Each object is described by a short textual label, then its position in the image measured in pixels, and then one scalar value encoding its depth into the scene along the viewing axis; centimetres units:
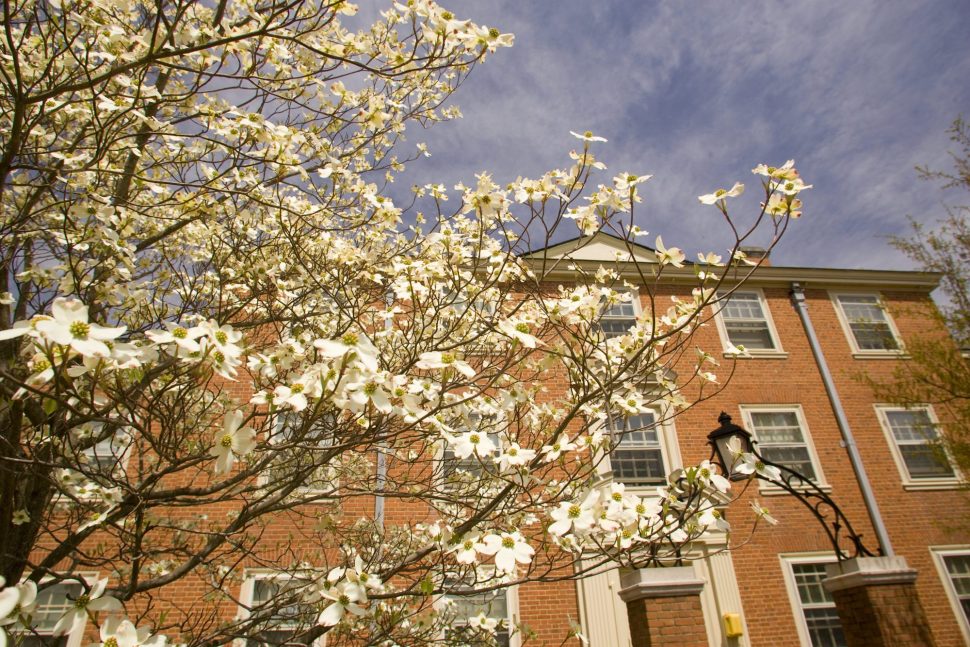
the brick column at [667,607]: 402
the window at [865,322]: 1160
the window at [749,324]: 1135
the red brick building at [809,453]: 855
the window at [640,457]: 960
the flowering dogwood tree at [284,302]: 209
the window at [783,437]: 1001
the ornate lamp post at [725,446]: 477
